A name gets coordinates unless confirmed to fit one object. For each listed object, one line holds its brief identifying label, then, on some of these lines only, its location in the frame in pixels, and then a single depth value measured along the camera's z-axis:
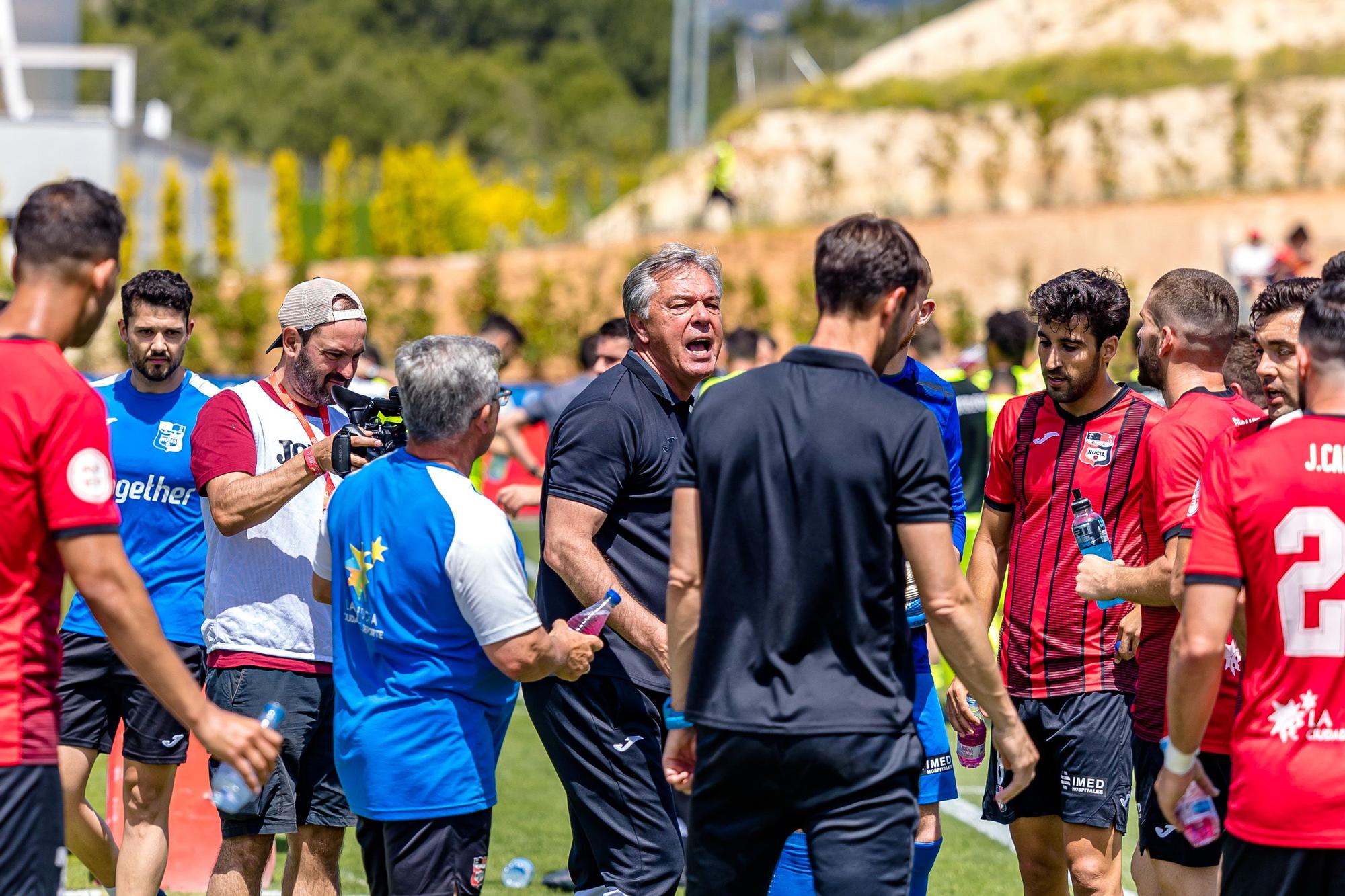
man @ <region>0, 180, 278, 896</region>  6.83
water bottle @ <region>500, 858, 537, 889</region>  13.13
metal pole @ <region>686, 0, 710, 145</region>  113.00
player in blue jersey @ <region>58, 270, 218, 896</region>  11.16
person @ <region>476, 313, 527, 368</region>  19.90
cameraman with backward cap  10.30
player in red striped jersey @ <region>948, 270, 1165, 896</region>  10.09
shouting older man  9.56
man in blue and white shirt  7.98
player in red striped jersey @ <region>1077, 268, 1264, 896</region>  9.34
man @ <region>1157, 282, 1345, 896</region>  6.96
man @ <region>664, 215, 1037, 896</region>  7.30
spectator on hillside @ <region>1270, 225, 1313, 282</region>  31.44
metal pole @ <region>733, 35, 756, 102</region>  107.06
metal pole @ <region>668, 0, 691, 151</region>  108.62
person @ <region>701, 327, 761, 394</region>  22.89
